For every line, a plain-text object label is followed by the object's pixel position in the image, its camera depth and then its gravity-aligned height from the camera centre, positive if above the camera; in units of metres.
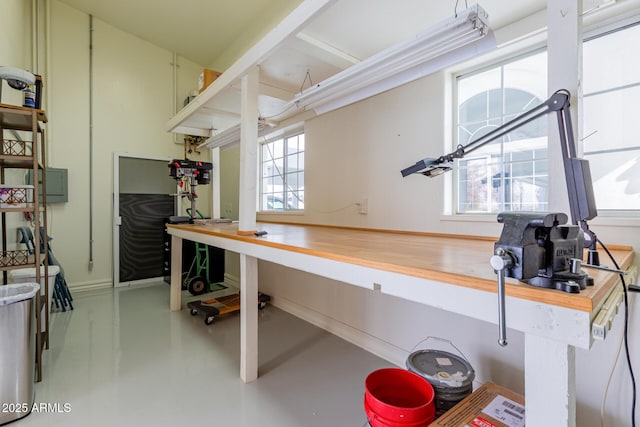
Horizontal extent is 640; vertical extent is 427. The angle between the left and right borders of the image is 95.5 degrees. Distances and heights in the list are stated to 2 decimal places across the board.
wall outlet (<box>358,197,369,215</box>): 2.54 +0.06
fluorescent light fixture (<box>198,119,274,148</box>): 2.83 +0.80
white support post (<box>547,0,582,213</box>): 0.88 +0.46
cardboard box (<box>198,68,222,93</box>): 2.72 +1.27
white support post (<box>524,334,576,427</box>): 0.63 -0.38
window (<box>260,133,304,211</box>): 3.63 +0.52
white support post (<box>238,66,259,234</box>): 1.93 +0.42
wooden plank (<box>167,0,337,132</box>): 1.40 +0.98
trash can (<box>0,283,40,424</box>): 1.57 -0.80
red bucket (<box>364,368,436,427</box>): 1.22 -0.88
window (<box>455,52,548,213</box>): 1.76 +0.45
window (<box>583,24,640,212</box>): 1.47 +0.52
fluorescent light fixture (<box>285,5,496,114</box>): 1.15 +0.75
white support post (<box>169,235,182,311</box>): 3.23 -0.68
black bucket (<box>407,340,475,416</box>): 1.41 -0.84
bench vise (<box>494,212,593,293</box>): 0.66 -0.09
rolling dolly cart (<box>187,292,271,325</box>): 2.93 -1.00
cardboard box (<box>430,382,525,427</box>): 1.18 -0.86
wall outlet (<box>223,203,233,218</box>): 4.56 +0.04
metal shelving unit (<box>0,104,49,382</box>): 1.91 +0.10
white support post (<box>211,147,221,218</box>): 3.46 +0.32
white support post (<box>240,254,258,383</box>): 1.96 -0.73
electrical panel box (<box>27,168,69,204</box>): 3.63 +0.34
